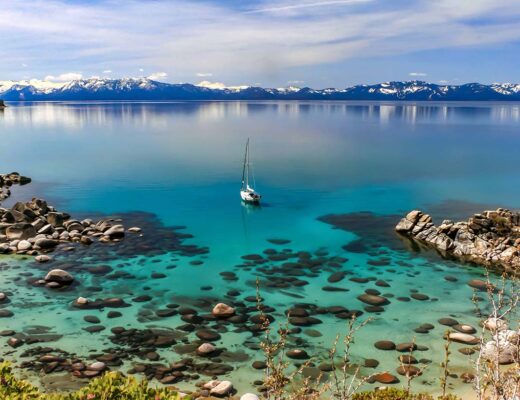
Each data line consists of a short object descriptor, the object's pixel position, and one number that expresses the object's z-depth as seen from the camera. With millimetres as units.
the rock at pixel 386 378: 24812
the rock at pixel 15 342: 27750
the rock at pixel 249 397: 21973
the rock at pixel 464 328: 30266
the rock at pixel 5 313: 31719
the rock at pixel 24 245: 45131
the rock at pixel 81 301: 33644
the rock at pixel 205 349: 27250
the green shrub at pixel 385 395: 19989
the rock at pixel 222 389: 23266
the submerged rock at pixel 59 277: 37156
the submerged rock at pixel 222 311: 32219
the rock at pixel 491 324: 29734
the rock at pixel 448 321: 31375
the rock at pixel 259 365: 26072
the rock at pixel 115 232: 49409
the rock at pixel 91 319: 31078
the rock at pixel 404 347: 28081
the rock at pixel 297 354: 27138
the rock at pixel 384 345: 28361
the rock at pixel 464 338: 28952
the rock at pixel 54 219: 52844
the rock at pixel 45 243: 45844
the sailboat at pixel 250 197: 66250
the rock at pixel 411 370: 25669
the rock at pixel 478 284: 38250
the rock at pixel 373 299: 34500
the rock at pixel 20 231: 48688
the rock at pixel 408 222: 52688
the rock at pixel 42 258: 42341
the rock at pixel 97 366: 25377
